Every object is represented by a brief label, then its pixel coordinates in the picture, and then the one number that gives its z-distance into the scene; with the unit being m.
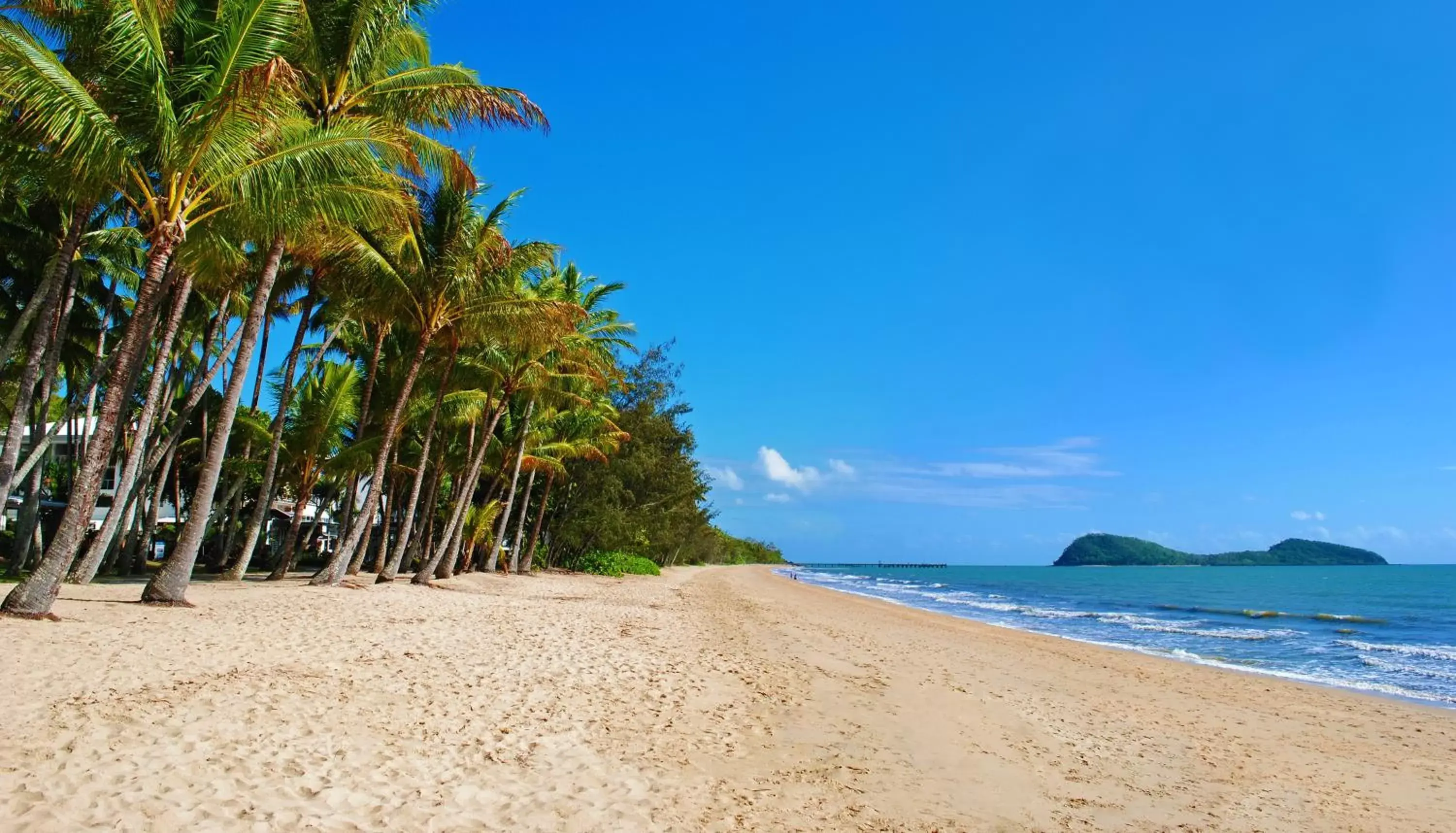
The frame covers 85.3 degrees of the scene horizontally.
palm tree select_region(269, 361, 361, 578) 19.22
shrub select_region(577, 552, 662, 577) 39.50
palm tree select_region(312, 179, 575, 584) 15.97
